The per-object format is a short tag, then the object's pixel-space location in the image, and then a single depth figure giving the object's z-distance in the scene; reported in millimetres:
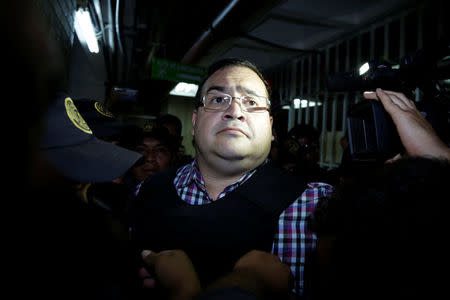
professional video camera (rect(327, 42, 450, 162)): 1053
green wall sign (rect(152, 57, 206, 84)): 4539
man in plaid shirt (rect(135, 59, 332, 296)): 1077
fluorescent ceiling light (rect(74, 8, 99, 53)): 2770
